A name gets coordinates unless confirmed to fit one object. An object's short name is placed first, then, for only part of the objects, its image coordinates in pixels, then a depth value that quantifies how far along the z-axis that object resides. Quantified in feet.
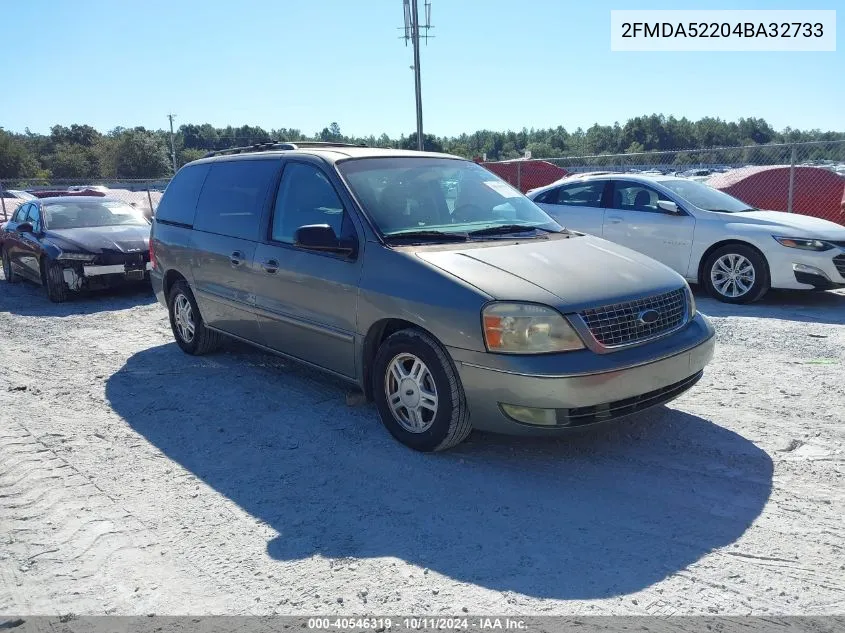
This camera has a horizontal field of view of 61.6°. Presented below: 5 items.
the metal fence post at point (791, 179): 40.58
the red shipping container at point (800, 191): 41.78
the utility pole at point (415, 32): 73.10
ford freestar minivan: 12.28
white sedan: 26.61
